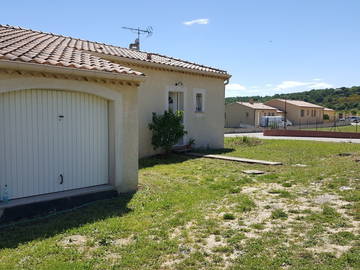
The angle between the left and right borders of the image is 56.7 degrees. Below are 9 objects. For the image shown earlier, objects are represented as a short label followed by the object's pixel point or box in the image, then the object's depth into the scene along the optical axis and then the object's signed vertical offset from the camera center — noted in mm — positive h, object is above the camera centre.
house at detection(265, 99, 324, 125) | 56281 +2186
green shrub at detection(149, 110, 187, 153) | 12383 -188
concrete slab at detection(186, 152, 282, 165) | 11554 -1299
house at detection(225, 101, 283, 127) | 49031 +1595
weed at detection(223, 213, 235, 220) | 5617 -1569
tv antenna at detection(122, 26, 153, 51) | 17594 +4384
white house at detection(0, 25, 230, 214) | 5699 +62
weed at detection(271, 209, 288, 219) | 5663 -1565
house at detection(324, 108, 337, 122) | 64206 +2091
